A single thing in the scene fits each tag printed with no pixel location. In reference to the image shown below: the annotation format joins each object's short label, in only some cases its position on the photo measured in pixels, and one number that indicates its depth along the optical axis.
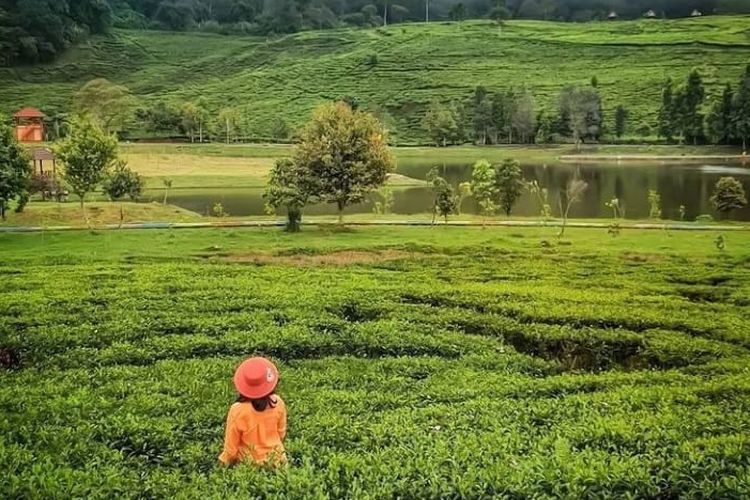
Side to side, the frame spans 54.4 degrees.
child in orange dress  7.71
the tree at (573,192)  35.56
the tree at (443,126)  122.25
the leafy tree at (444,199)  39.15
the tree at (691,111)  104.12
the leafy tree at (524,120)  120.62
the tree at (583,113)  116.81
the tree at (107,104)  111.75
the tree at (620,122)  119.12
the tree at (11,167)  32.81
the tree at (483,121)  123.62
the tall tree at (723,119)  98.38
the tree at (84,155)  35.59
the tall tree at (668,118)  106.50
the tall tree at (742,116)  95.75
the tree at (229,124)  117.00
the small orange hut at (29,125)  61.47
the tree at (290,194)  35.28
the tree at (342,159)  36.28
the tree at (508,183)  46.00
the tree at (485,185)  46.09
